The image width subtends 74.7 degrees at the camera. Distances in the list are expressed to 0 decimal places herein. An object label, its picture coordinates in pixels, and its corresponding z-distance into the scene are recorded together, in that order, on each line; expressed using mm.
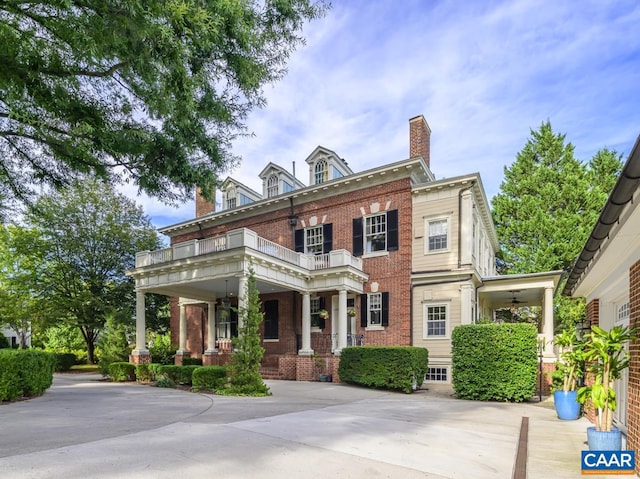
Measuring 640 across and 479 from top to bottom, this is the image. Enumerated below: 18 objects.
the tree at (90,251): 26641
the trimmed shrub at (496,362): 11609
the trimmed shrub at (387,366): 13750
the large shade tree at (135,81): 6293
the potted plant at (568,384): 8586
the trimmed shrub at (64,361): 25823
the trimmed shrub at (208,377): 13305
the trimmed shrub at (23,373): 10523
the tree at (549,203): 25125
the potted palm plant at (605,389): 5184
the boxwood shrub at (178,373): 14750
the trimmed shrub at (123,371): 17219
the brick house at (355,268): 16438
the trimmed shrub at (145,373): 15917
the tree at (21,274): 26094
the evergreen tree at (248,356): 12484
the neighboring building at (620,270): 3795
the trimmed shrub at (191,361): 20859
